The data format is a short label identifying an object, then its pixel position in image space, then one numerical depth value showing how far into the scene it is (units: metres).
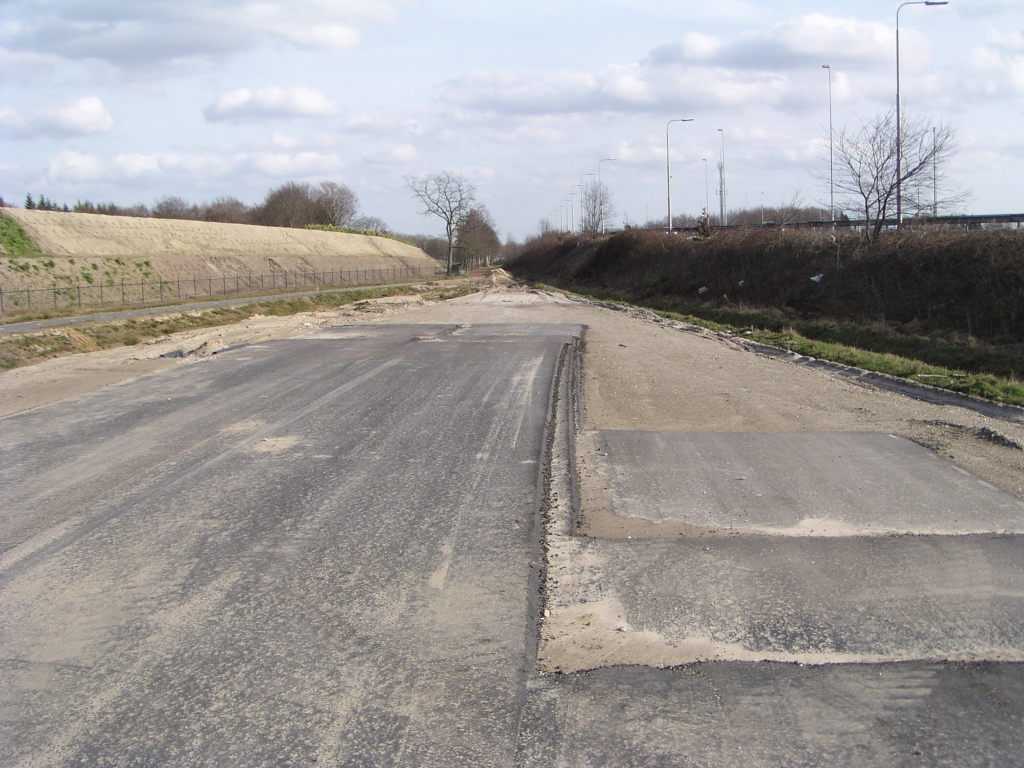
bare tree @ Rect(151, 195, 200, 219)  118.05
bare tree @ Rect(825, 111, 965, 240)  30.91
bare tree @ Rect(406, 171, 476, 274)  106.12
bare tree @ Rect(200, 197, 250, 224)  126.56
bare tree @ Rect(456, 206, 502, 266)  121.56
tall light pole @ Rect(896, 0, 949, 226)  29.70
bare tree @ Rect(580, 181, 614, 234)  97.75
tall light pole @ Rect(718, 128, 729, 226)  65.47
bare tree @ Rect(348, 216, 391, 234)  152.81
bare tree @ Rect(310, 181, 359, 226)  136.50
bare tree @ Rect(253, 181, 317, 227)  133.00
